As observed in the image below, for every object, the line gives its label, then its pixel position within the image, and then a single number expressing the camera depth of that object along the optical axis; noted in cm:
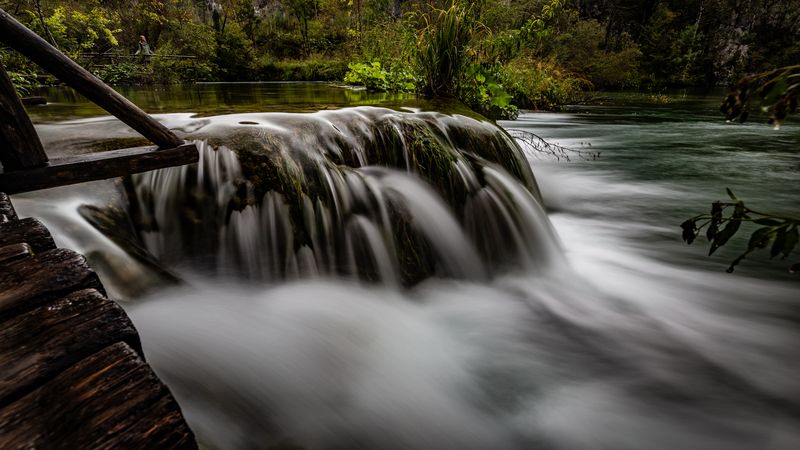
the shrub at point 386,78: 724
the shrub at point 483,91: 621
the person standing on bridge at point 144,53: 1549
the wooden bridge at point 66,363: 68
